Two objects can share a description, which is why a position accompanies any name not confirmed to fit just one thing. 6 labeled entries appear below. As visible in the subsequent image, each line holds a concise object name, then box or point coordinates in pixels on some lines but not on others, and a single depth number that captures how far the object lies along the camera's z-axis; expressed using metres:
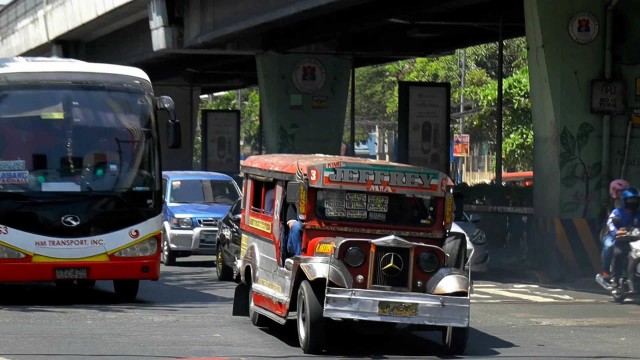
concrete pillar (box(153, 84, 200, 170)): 51.44
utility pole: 59.84
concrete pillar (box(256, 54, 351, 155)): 34.09
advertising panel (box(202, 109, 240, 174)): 47.66
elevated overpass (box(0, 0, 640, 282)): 21.75
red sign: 61.00
